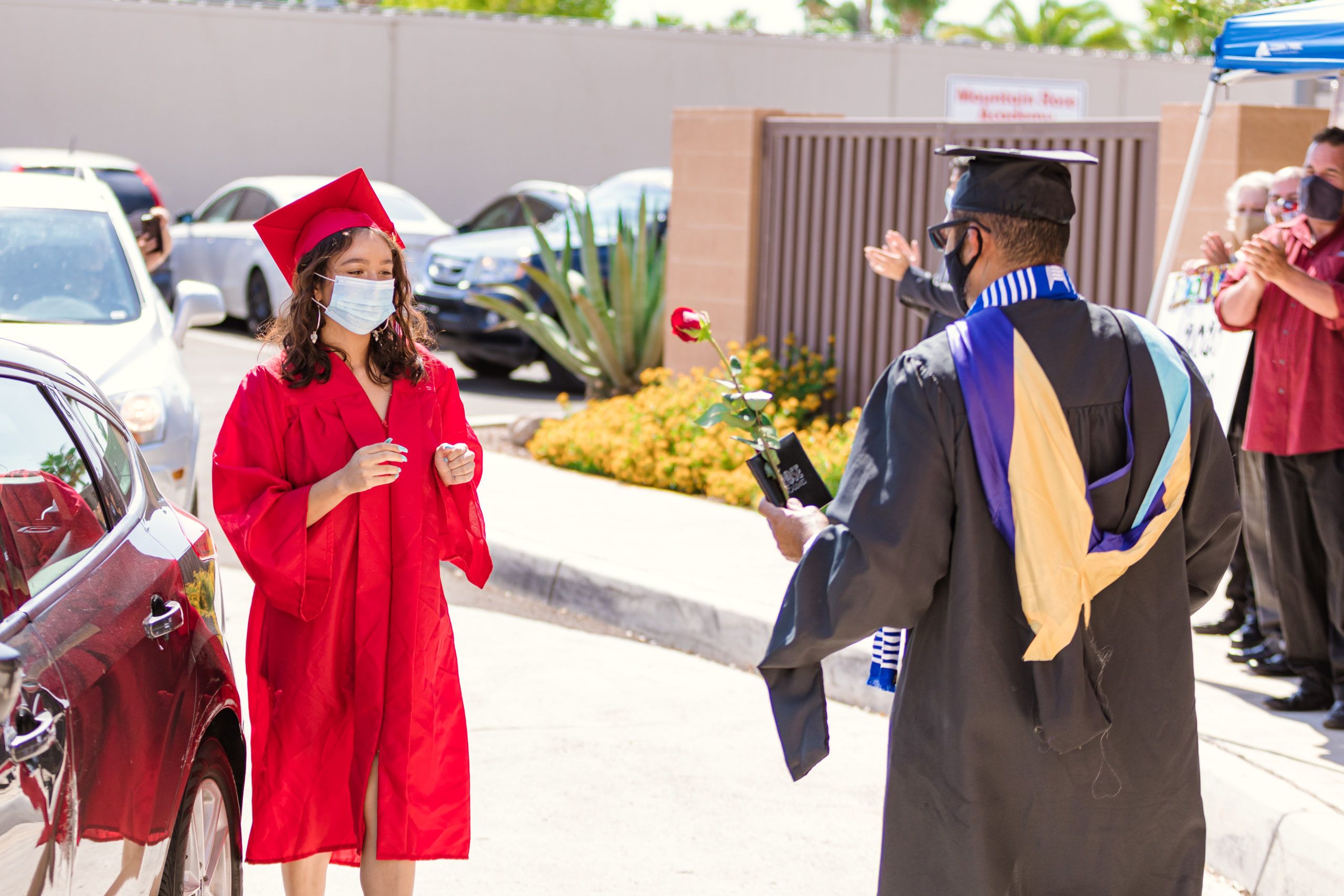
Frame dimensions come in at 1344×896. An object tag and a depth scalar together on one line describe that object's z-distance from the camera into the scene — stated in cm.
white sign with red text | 2341
